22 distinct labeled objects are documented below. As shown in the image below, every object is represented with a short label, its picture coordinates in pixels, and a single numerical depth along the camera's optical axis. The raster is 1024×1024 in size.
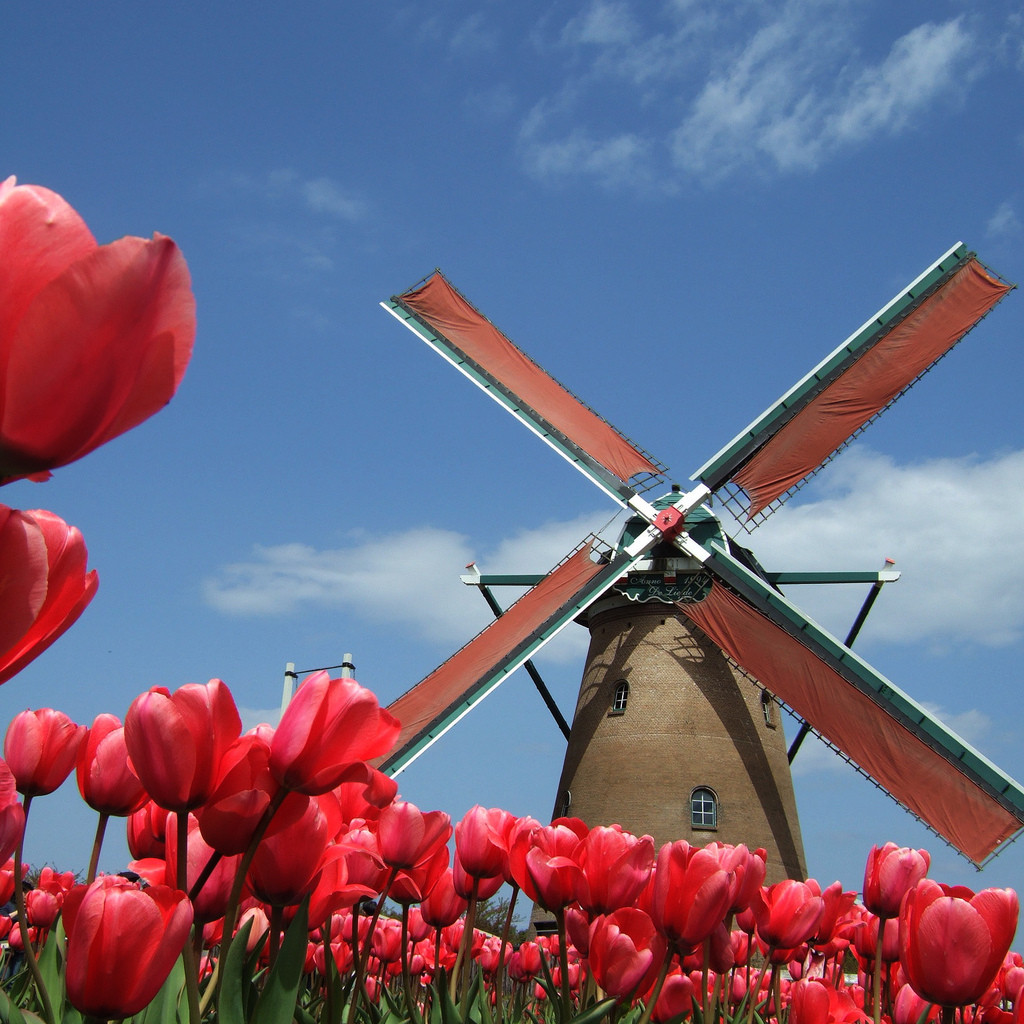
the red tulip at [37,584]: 0.82
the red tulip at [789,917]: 2.74
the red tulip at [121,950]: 1.18
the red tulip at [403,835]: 2.01
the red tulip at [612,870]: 2.09
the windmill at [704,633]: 16.02
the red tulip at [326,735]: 1.35
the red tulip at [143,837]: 2.08
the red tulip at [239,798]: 1.34
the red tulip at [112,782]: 1.84
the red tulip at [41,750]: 2.00
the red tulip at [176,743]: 1.32
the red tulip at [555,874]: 2.17
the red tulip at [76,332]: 0.75
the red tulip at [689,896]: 1.91
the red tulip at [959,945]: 1.88
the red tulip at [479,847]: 2.34
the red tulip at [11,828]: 1.40
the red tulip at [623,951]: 1.90
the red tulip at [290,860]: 1.47
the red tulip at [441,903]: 2.56
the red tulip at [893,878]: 2.56
